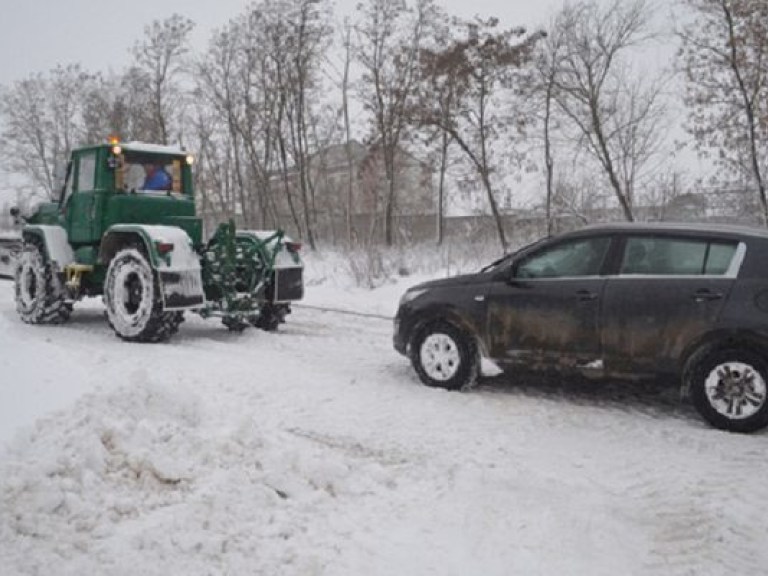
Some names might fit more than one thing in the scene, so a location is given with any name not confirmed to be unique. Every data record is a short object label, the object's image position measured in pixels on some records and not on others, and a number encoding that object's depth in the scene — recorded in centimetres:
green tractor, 955
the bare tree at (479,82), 2953
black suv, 568
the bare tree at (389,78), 3384
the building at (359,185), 3572
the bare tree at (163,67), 3959
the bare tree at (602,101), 2733
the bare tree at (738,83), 2012
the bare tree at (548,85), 2841
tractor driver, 1075
